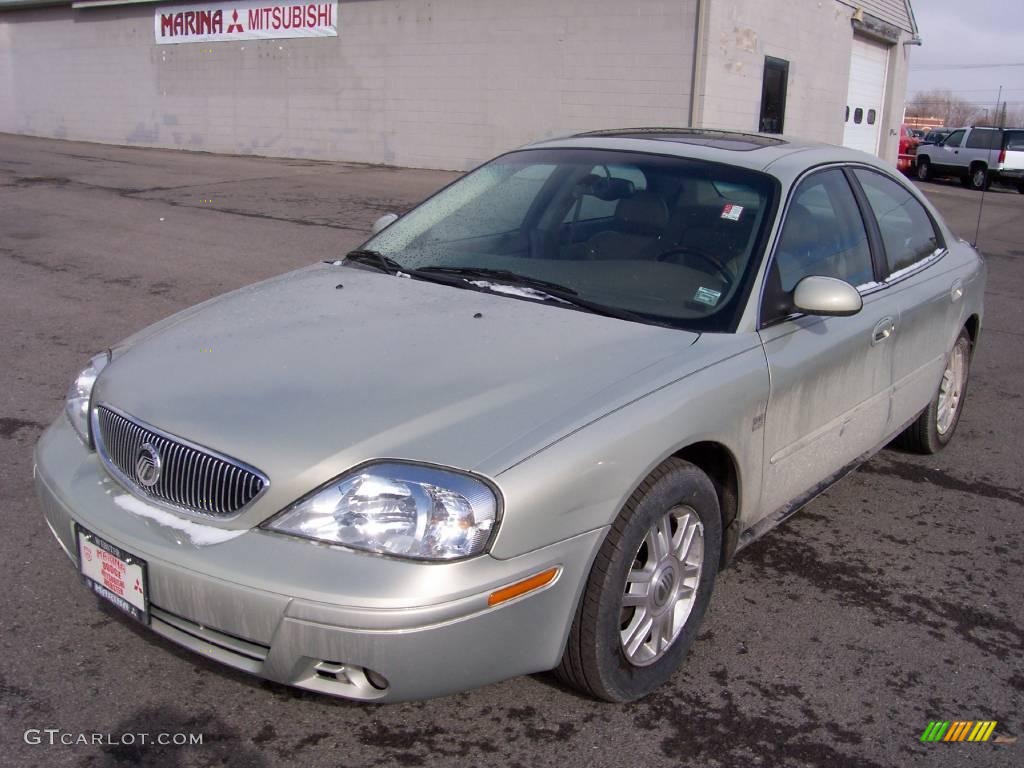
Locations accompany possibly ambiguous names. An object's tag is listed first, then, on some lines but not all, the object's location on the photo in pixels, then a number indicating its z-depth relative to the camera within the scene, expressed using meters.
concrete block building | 17.98
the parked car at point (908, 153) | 30.77
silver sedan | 2.49
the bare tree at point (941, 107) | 92.76
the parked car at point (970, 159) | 25.45
